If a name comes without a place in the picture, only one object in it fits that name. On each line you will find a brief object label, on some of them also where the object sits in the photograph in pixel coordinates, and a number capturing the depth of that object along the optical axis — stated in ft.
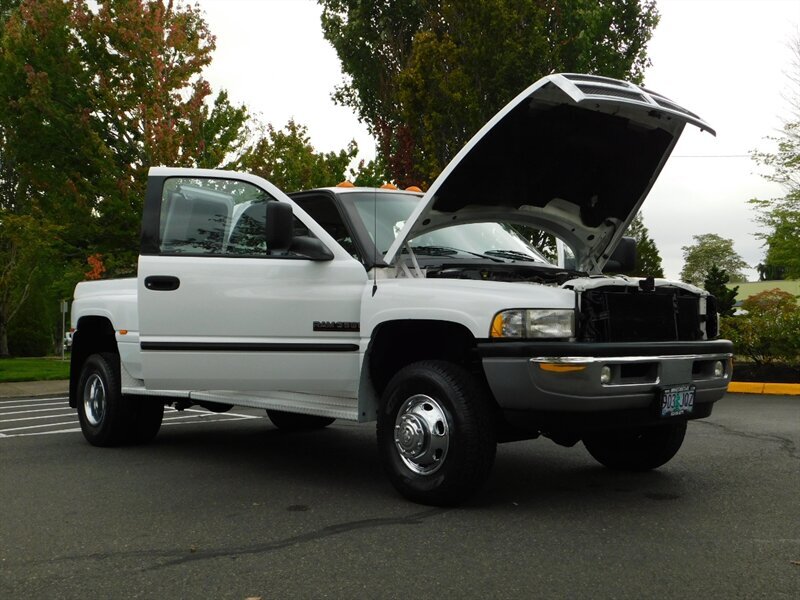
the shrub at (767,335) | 47.96
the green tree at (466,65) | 61.72
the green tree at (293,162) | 64.64
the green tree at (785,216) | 76.33
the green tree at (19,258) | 58.85
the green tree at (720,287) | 68.33
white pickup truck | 15.79
